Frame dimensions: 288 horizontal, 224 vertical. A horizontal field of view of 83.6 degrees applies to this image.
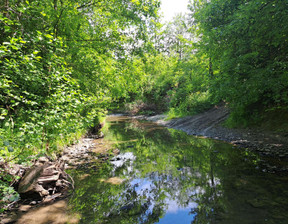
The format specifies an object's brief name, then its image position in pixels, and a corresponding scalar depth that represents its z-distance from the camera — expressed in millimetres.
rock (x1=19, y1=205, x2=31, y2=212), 4246
